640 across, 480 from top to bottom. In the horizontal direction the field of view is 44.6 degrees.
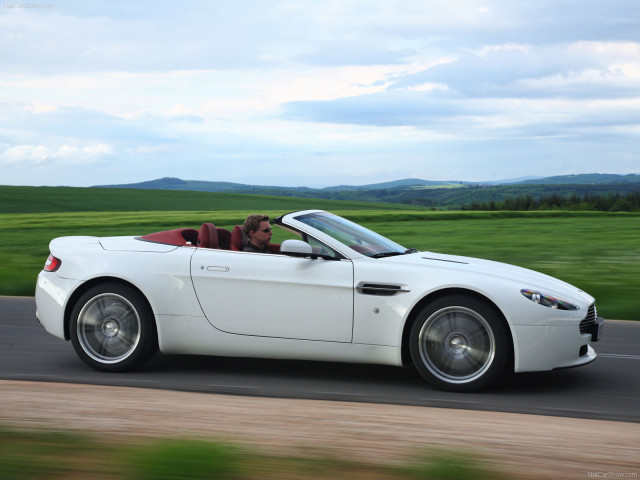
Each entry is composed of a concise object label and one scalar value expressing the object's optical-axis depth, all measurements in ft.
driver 21.70
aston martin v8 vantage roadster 18.81
